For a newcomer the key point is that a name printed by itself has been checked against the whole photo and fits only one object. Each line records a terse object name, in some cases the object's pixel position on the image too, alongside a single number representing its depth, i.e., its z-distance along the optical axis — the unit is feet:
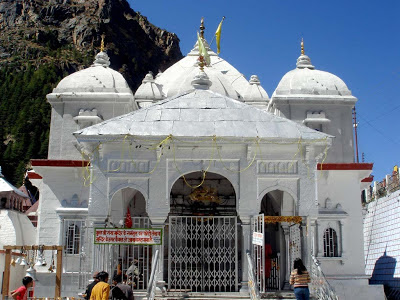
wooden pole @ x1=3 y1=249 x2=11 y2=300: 48.44
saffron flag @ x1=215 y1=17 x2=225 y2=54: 82.16
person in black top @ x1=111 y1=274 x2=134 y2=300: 35.78
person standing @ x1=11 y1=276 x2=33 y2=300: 36.35
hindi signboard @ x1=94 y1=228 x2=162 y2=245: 47.21
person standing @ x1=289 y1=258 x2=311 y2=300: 40.06
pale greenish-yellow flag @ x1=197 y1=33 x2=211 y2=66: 64.70
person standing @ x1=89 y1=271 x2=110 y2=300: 34.06
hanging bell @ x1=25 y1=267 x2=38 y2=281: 52.71
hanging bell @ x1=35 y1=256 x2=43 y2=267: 52.11
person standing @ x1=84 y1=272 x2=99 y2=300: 36.36
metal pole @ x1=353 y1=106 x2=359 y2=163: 83.74
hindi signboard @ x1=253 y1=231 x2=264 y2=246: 46.09
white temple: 49.47
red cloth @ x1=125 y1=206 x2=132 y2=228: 53.78
